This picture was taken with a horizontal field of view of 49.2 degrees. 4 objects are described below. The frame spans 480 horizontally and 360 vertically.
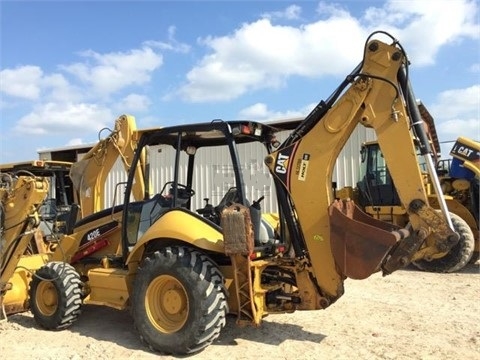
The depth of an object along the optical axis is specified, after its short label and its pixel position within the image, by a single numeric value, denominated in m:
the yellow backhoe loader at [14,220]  6.40
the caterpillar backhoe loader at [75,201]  6.50
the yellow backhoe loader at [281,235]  4.70
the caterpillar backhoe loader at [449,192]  10.09
